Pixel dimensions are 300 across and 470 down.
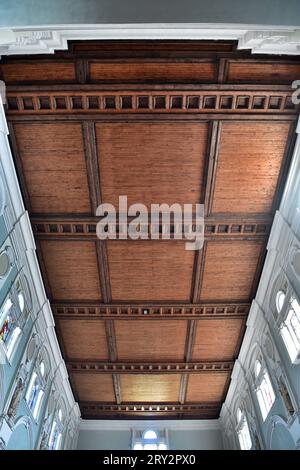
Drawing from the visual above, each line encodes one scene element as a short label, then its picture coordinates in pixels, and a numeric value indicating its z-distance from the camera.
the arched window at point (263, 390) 13.07
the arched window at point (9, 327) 10.22
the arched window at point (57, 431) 15.60
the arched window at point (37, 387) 12.68
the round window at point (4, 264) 9.96
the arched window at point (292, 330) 10.56
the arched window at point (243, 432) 15.88
